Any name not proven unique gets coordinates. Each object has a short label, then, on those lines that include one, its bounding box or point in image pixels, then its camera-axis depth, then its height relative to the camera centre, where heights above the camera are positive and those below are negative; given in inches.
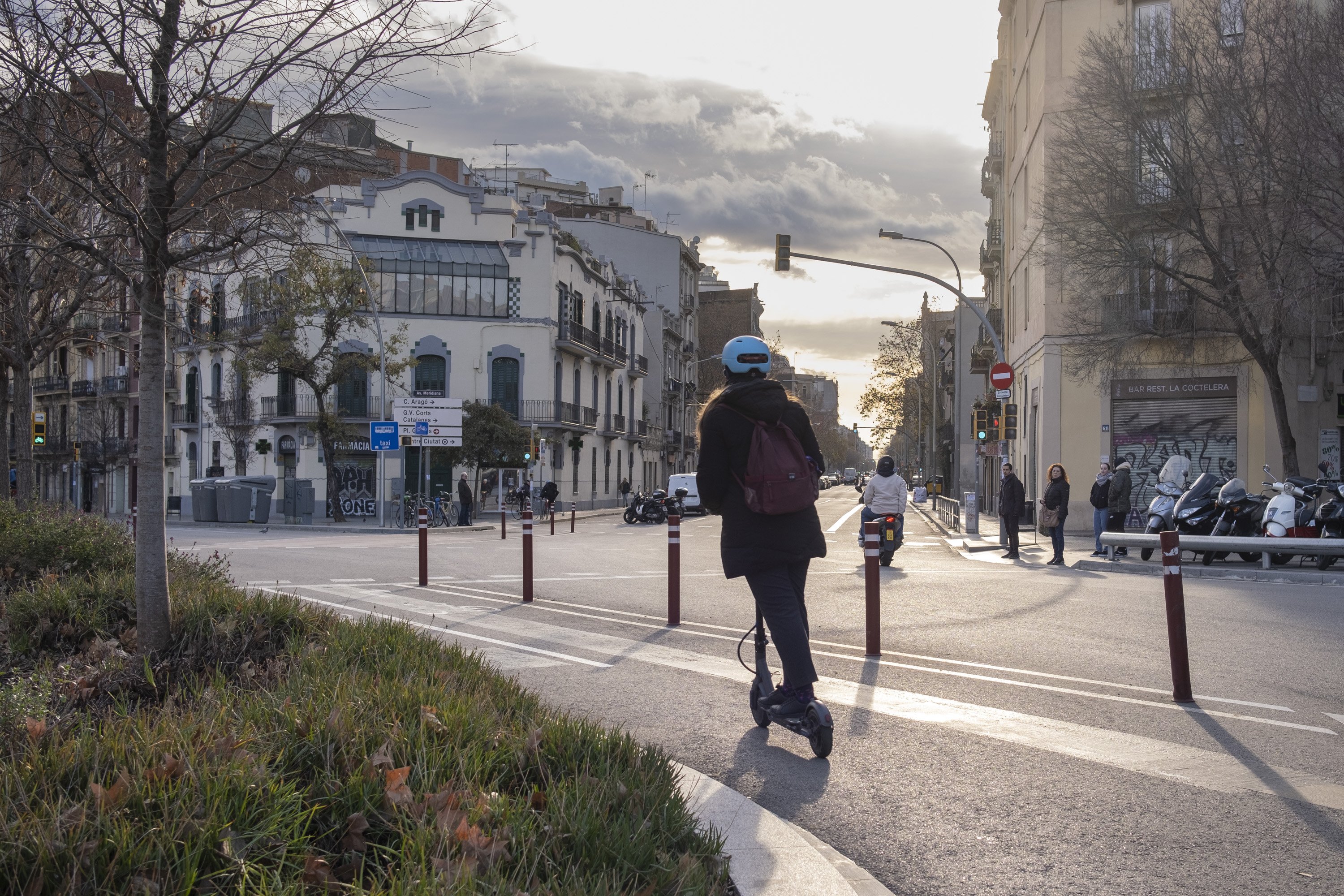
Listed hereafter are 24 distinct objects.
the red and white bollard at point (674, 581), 389.4 -41.2
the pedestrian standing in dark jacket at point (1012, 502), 790.5 -28.8
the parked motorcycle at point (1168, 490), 772.0 -19.3
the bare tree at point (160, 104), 240.2 +80.2
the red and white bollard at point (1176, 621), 251.1 -35.7
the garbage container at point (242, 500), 1528.1 -51.5
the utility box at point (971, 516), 1109.1 -53.6
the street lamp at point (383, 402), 1397.6 +76.3
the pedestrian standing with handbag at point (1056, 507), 738.8 -30.1
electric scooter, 200.1 -47.4
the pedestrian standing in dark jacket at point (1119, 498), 856.3 -27.7
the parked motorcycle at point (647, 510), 1588.3 -68.0
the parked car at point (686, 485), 1756.9 -36.4
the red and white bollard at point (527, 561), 465.4 -41.0
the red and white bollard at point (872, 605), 317.4 -40.6
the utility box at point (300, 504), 1676.9 -63.3
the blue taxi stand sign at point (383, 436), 1448.1 +33.1
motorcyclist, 732.7 -22.5
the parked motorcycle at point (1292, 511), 661.9 -29.1
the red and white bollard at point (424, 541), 536.7 -38.1
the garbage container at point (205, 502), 1555.1 -55.5
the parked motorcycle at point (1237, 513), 705.0 -31.8
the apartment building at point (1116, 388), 1079.6 +73.0
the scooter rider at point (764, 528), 199.3 -11.7
